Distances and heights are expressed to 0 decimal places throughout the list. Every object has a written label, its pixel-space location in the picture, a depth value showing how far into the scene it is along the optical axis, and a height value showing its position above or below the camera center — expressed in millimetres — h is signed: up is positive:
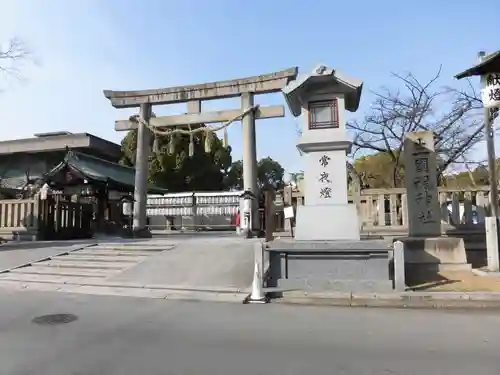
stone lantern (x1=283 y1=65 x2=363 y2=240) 9445 +1448
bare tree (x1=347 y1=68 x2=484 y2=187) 20281 +4161
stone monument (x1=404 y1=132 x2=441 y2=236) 12344 +785
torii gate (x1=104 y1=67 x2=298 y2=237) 18266 +4739
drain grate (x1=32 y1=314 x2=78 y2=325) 6730 -1662
